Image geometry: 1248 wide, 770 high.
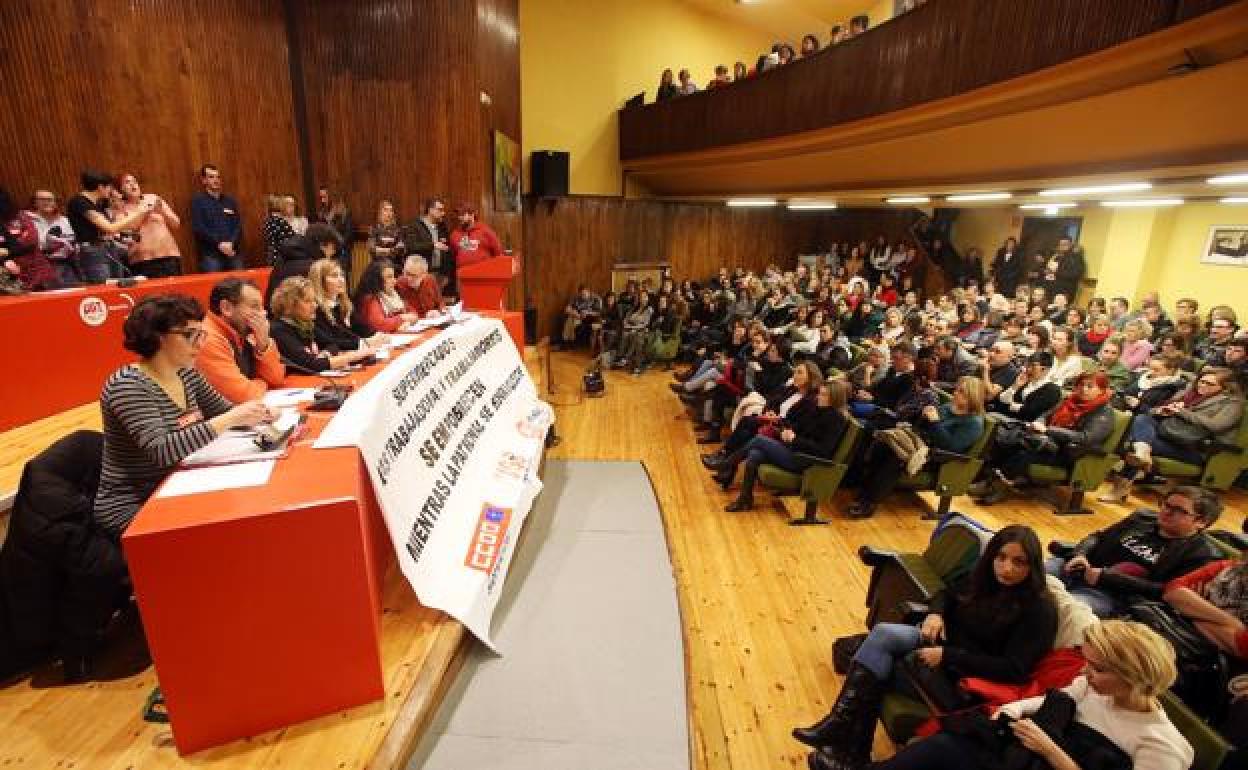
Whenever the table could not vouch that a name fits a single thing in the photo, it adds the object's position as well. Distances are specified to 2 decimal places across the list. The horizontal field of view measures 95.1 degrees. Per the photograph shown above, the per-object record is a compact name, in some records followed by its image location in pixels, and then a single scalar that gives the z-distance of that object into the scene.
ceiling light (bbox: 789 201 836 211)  10.91
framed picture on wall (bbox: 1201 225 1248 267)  7.52
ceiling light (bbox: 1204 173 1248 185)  4.39
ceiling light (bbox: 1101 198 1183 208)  7.25
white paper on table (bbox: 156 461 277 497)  1.58
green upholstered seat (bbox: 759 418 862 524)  4.02
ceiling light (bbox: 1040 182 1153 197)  5.30
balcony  3.26
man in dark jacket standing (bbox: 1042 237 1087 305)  9.52
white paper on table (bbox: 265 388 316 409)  2.40
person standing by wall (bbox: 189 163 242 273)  5.01
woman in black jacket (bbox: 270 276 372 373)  2.98
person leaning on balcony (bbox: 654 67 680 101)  9.65
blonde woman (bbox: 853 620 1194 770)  1.56
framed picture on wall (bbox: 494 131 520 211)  7.53
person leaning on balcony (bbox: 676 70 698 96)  9.54
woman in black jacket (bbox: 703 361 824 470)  4.17
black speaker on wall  9.67
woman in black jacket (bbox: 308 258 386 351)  3.31
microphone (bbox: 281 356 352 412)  2.29
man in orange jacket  2.45
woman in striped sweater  1.73
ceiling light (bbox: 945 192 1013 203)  6.75
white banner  2.04
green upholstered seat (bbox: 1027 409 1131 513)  4.21
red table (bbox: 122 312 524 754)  1.40
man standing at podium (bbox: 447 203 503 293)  5.63
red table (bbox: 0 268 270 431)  2.88
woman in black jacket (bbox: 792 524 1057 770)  2.02
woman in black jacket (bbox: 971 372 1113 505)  4.21
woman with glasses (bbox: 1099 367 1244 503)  4.34
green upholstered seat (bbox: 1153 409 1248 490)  4.42
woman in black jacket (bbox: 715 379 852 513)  3.97
